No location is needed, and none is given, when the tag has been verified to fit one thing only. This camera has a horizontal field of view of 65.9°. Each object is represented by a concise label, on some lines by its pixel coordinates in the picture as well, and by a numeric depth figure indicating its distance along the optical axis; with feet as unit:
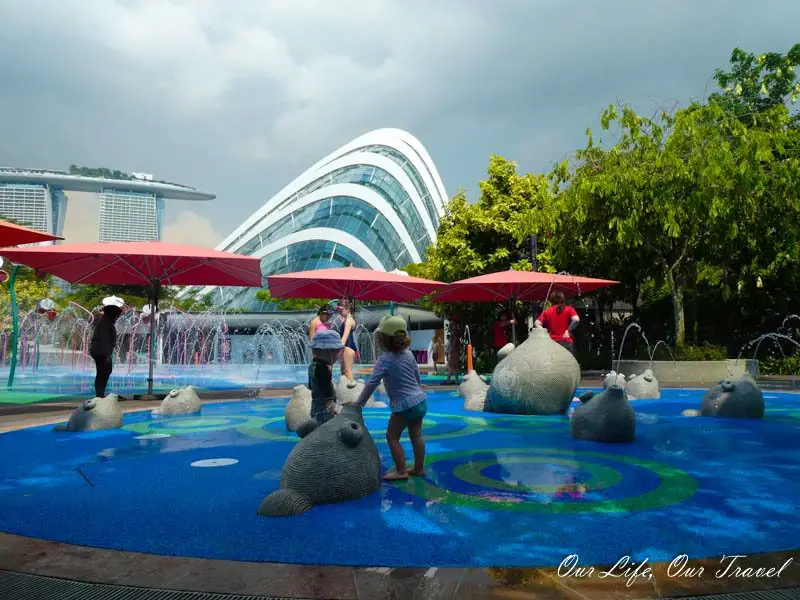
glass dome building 162.71
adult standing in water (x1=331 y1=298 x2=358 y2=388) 30.48
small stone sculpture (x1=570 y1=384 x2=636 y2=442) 20.22
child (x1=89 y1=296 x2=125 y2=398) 28.07
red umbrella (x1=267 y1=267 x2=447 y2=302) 40.09
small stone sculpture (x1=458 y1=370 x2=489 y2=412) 29.55
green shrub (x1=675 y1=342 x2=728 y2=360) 48.26
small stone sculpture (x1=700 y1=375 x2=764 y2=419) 25.98
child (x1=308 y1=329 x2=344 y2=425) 17.75
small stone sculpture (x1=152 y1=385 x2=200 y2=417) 28.28
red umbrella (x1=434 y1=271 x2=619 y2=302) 42.01
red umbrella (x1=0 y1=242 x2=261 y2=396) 31.78
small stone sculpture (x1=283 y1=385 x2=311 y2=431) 23.09
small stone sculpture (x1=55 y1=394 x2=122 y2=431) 23.24
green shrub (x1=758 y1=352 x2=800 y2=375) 53.36
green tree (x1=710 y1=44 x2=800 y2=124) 76.95
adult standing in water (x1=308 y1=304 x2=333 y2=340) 25.63
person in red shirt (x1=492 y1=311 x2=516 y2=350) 44.21
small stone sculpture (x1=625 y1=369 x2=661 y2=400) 34.86
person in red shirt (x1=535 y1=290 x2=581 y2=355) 30.42
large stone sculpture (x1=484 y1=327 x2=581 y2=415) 26.55
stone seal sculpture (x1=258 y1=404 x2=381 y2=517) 12.44
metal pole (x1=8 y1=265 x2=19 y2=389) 35.63
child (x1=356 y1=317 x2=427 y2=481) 14.35
